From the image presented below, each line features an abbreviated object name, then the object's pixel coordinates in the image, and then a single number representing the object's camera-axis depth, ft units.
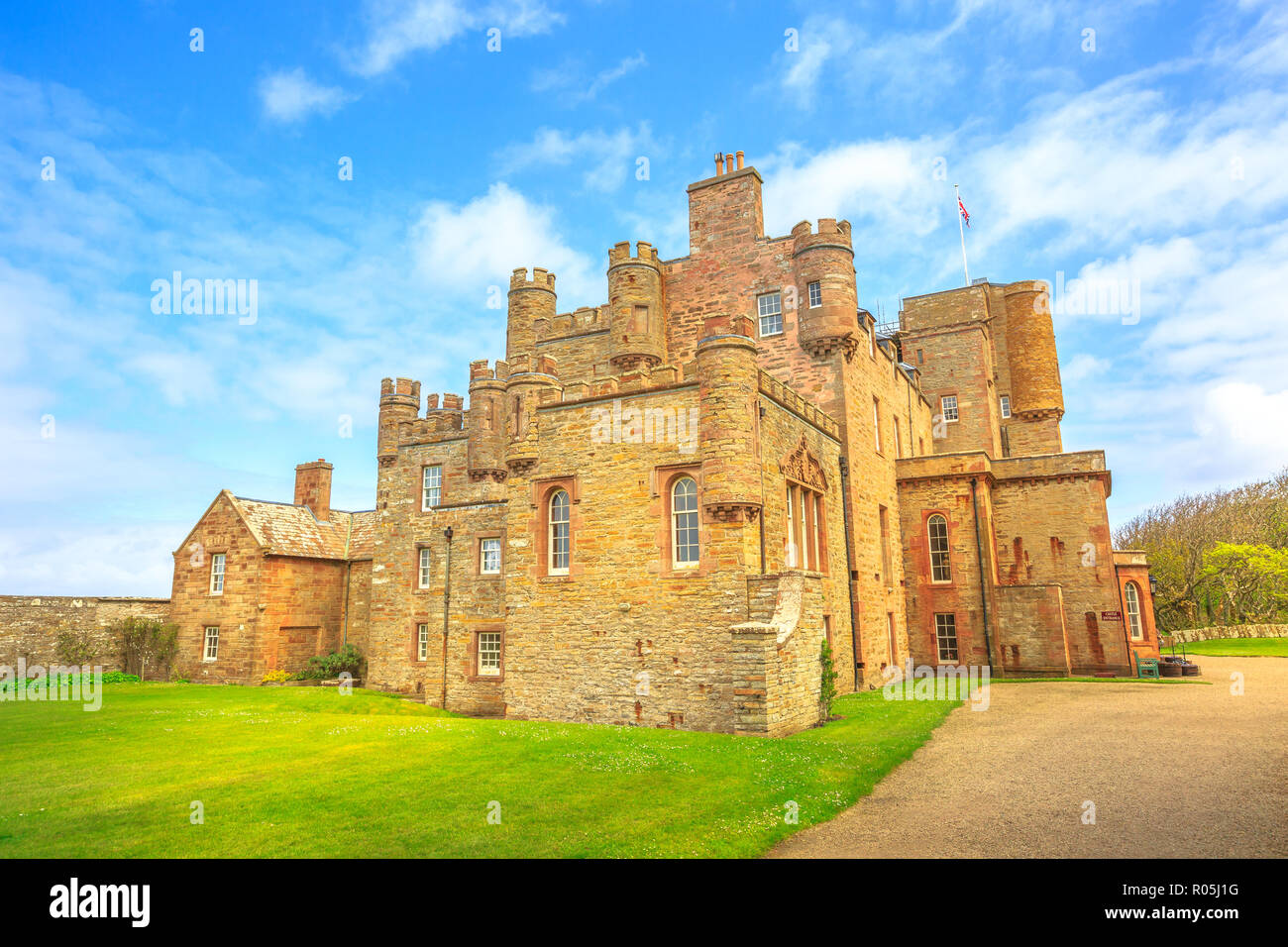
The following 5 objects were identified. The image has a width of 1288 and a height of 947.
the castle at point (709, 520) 58.03
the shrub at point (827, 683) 60.23
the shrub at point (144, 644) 107.55
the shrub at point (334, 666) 106.52
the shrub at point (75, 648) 100.32
